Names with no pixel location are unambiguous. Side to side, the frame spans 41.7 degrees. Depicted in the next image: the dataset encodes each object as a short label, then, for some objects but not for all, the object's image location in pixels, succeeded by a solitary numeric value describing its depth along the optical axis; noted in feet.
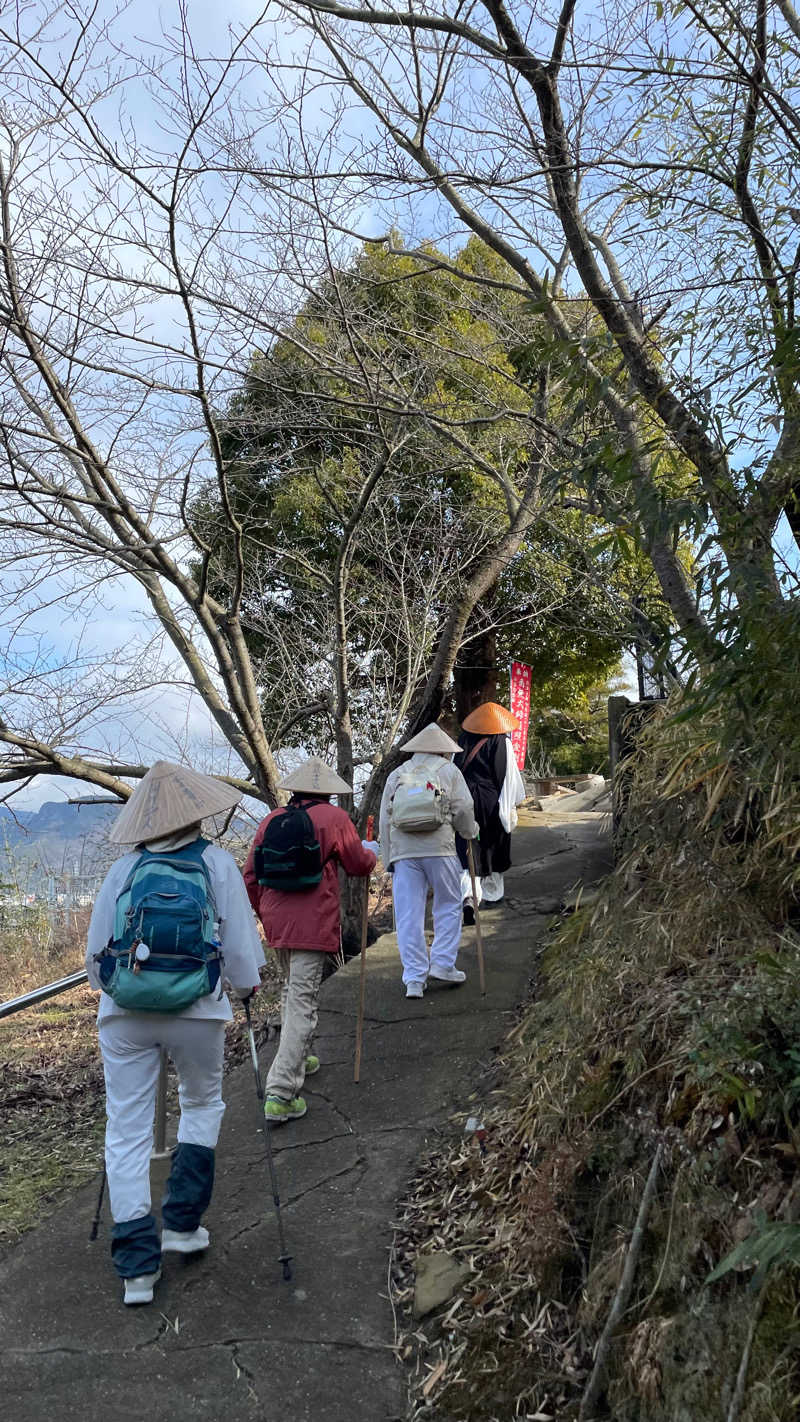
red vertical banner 48.01
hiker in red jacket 18.93
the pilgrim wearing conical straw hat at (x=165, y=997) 13.10
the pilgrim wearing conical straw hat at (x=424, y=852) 23.89
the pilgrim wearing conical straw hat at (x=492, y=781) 28.99
